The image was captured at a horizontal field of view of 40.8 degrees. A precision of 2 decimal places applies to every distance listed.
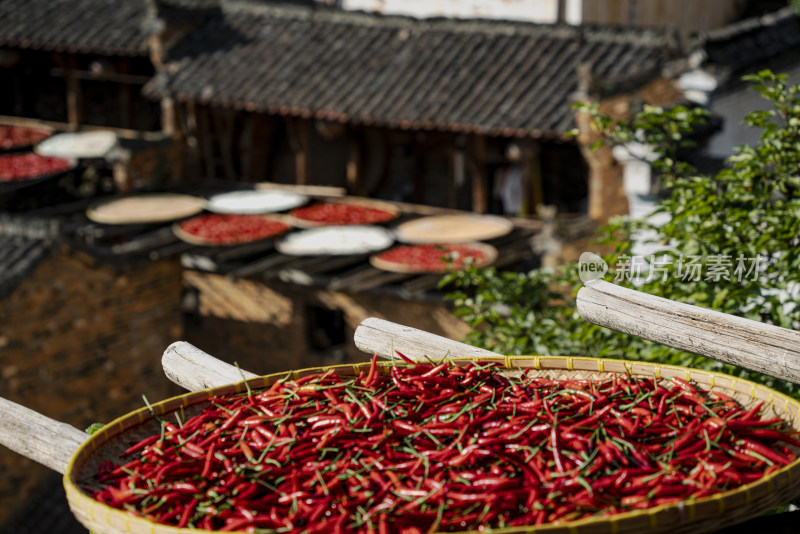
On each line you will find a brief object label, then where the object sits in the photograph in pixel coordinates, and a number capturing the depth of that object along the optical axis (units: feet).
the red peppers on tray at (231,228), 46.01
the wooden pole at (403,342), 13.65
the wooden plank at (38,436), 12.07
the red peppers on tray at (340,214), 47.85
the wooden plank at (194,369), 13.34
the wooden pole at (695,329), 11.62
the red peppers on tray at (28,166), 54.03
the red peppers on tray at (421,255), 41.93
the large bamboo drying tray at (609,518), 9.37
